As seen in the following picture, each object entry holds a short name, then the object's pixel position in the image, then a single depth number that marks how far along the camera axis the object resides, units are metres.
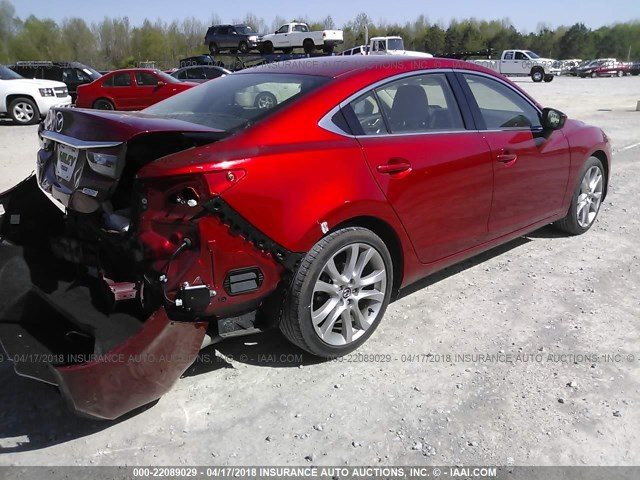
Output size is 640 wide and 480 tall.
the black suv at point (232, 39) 34.25
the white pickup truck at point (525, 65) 38.56
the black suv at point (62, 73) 19.89
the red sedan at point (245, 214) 2.53
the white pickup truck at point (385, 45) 33.38
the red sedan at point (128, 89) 16.67
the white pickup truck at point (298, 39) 31.56
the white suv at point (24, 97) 14.45
